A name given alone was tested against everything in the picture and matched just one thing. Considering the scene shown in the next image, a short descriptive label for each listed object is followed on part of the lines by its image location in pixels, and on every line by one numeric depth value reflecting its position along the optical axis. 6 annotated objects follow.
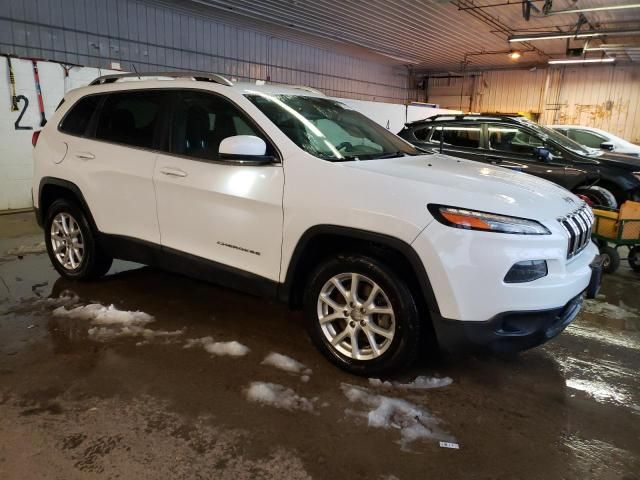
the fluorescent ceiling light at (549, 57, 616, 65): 14.79
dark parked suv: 6.67
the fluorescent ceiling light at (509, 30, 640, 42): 11.29
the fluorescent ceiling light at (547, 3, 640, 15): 9.16
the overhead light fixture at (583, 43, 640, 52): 12.52
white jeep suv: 2.45
